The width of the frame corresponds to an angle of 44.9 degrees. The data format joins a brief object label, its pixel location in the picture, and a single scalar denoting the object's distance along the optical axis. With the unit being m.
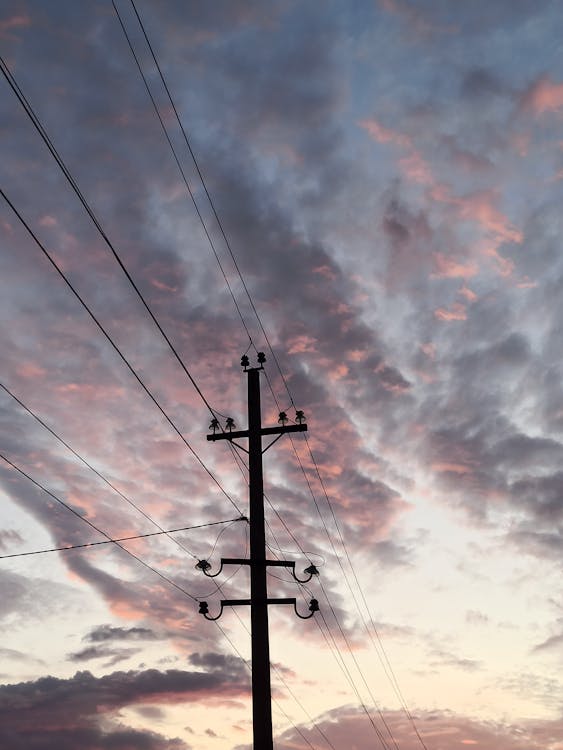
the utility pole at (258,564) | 15.12
